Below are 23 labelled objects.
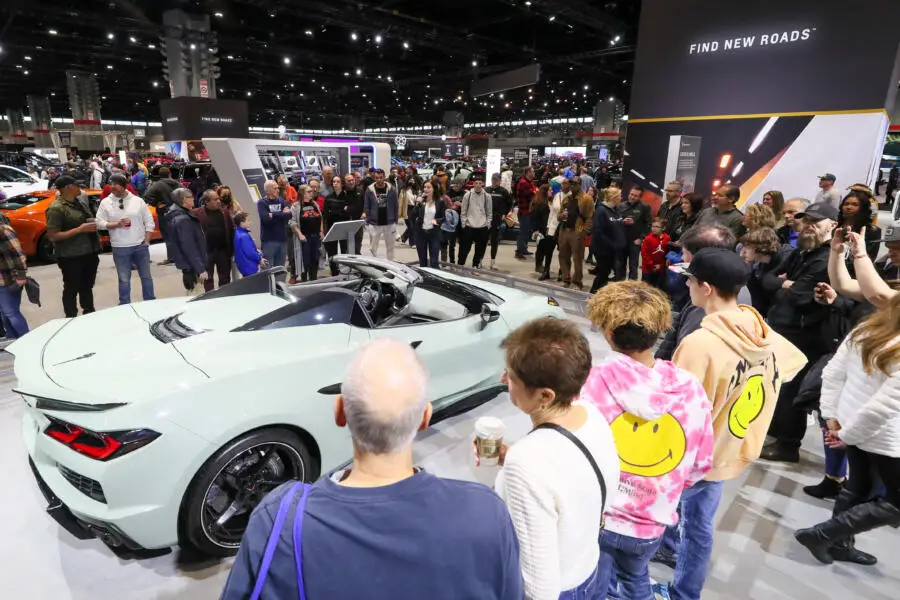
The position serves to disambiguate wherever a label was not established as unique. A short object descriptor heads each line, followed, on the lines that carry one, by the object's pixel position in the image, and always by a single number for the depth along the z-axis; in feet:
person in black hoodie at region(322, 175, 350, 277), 24.97
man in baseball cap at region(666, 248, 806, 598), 5.77
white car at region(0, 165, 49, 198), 33.27
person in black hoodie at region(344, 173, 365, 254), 25.26
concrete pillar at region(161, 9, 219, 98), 53.67
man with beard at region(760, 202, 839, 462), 10.30
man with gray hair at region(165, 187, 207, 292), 17.57
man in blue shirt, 2.59
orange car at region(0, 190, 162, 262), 24.97
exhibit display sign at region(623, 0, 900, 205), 22.81
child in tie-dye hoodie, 4.79
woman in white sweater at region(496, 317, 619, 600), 3.56
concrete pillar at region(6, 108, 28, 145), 120.26
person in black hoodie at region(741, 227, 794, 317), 11.50
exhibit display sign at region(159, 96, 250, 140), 55.16
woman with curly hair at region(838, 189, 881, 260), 13.92
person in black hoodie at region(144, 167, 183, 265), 27.69
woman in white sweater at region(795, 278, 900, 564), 6.47
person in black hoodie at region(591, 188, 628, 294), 20.58
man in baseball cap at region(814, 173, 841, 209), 22.20
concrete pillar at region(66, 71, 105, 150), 86.79
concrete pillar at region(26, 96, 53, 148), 107.55
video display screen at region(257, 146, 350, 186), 32.19
